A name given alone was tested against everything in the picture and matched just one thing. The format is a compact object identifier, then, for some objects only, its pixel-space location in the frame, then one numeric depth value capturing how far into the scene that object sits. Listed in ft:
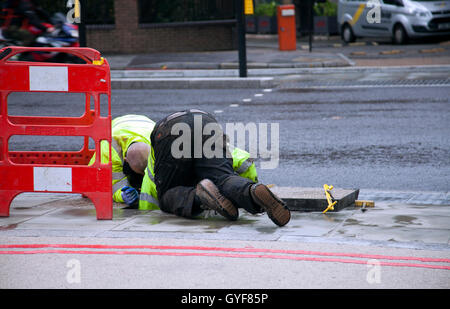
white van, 143.95
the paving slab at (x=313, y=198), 38.49
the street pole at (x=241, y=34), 103.55
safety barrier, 36.24
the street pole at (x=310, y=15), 133.26
